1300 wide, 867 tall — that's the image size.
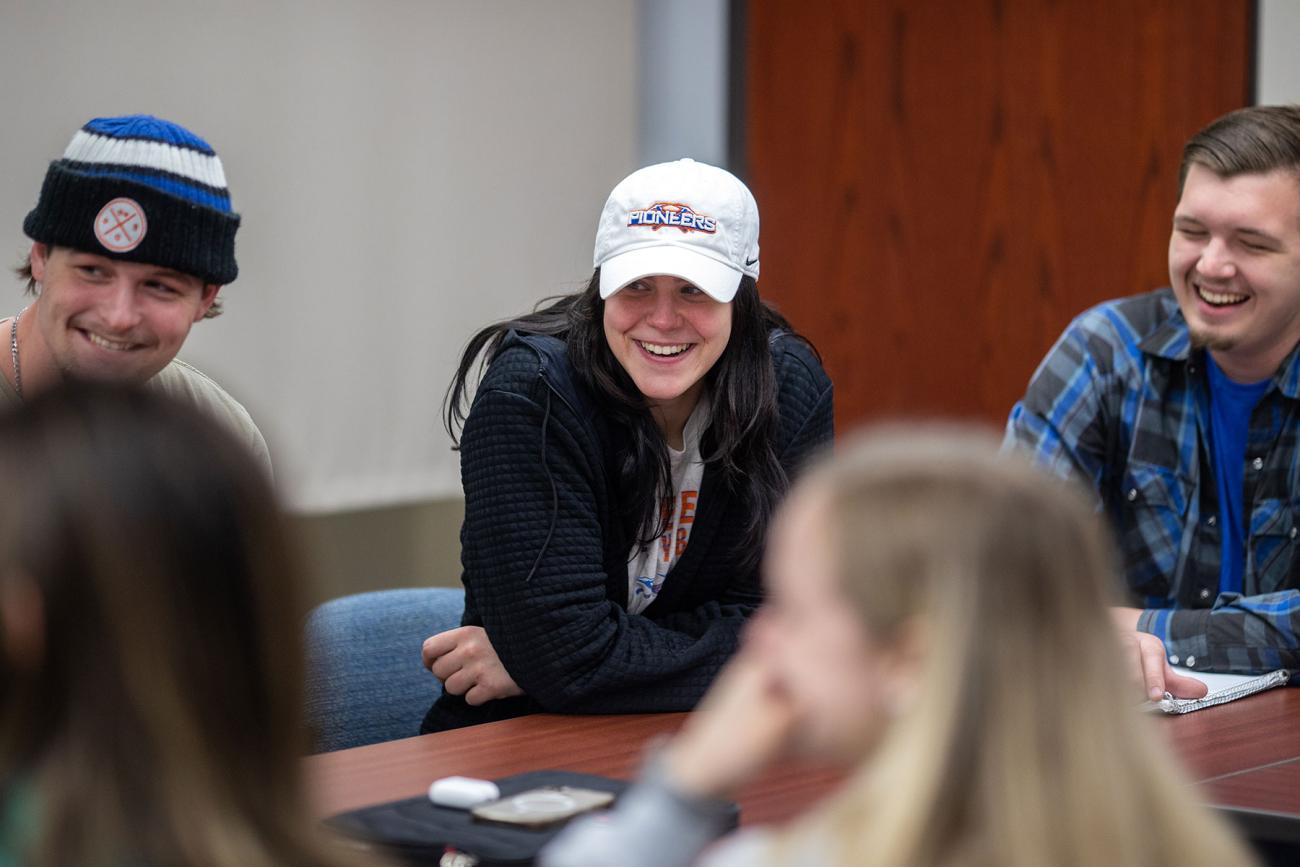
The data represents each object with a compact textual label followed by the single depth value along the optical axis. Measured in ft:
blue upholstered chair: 15.80
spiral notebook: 13.99
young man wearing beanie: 14.17
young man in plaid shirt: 17.25
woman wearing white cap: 14.26
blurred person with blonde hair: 6.35
